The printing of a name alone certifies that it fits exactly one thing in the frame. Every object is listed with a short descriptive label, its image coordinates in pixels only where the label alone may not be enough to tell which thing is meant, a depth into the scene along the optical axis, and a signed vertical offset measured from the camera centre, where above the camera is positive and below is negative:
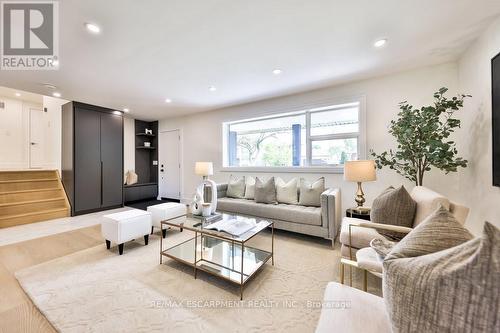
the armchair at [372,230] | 1.36 -0.66
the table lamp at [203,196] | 2.65 -0.41
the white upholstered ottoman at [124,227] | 2.47 -0.80
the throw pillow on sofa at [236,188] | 4.01 -0.47
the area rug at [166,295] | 1.44 -1.14
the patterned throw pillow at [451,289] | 0.50 -0.36
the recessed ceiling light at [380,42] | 2.24 +1.43
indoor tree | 2.30 +0.33
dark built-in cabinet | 4.25 +0.21
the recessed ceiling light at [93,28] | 1.96 +1.40
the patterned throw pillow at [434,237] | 0.74 -0.28
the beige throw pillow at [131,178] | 5.69 -0.36
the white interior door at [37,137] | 5.86 +0.86
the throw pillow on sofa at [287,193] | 3.39 -0.48
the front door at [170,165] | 5.88 +0.02
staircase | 3.72 -0.67
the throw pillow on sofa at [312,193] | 3.14 -0.44
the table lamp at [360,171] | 2.56 -0.07
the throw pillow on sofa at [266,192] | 3.45 -0.47
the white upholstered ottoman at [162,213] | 3.08 -0.75
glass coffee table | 1.87 -1.01
